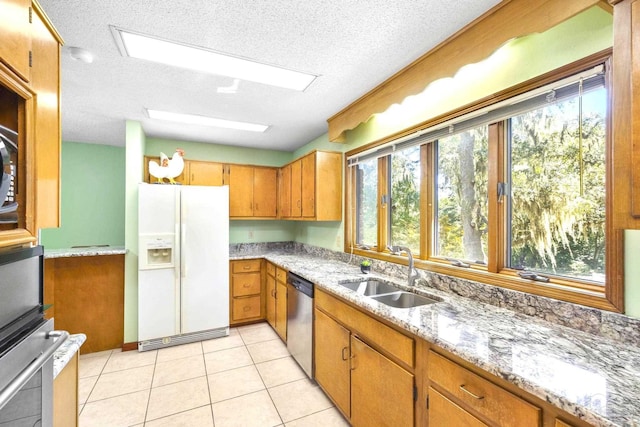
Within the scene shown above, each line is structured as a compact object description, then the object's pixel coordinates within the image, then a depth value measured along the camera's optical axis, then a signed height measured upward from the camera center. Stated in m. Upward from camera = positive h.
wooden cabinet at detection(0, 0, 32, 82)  0.83 +0.57
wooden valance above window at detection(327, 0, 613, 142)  1.20 +0.92
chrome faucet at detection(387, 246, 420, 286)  2.08 -0.45
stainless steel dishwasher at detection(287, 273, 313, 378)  2.42 -1.01
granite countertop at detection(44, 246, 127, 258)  2.79 -0.40
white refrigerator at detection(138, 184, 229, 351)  3.00 -0.57
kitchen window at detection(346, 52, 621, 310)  1.30 +0.15
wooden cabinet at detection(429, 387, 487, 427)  1.09 -0.84
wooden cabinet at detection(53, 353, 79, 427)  1.08 -0.78
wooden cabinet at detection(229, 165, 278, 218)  4.02 +0.34
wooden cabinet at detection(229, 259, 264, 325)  3.62 -1.04
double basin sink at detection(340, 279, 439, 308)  1.96 -0.62
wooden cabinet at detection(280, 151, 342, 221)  3.17 +0.33
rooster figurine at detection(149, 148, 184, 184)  3.27 +0.56
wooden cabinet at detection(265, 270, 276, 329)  3.43 -1.09
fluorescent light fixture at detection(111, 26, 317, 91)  1.69 +1.06
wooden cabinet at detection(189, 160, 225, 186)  3.75 +0.57
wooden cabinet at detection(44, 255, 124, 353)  2.86 -0.88
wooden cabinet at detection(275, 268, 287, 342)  3.06 -1.02
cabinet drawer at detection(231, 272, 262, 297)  3.64 -0.94
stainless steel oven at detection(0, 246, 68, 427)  0.75 -0.39
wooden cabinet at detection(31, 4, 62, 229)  1.01 +0.38
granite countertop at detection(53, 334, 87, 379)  1.03 -0.57
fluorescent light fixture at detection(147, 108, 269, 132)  2.93 +1.06
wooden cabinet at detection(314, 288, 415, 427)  1.45 -0.96
